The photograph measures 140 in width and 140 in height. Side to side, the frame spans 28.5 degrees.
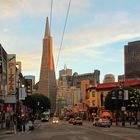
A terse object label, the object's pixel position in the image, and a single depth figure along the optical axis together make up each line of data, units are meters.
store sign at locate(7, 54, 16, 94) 45.83
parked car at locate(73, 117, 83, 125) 56.54
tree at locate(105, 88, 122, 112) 67.14
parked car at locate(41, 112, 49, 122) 84.35
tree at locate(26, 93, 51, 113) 101.30
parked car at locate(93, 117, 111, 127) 45.25
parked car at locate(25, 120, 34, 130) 39.37
